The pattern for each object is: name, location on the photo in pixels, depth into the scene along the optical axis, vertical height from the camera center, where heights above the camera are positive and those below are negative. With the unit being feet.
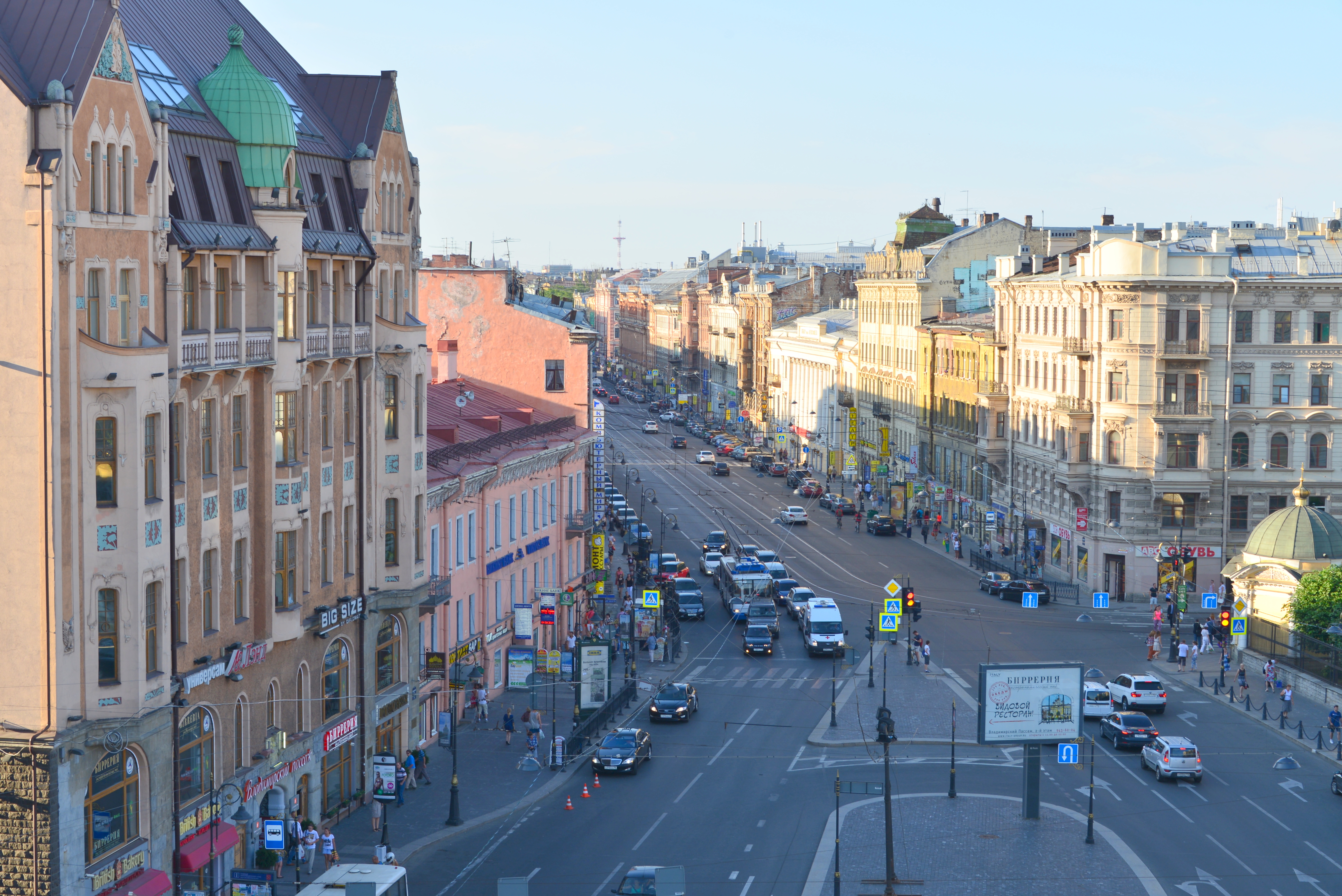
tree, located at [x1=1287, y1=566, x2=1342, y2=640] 207.10 -34.18
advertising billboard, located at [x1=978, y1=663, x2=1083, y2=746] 154.61 -34.93
